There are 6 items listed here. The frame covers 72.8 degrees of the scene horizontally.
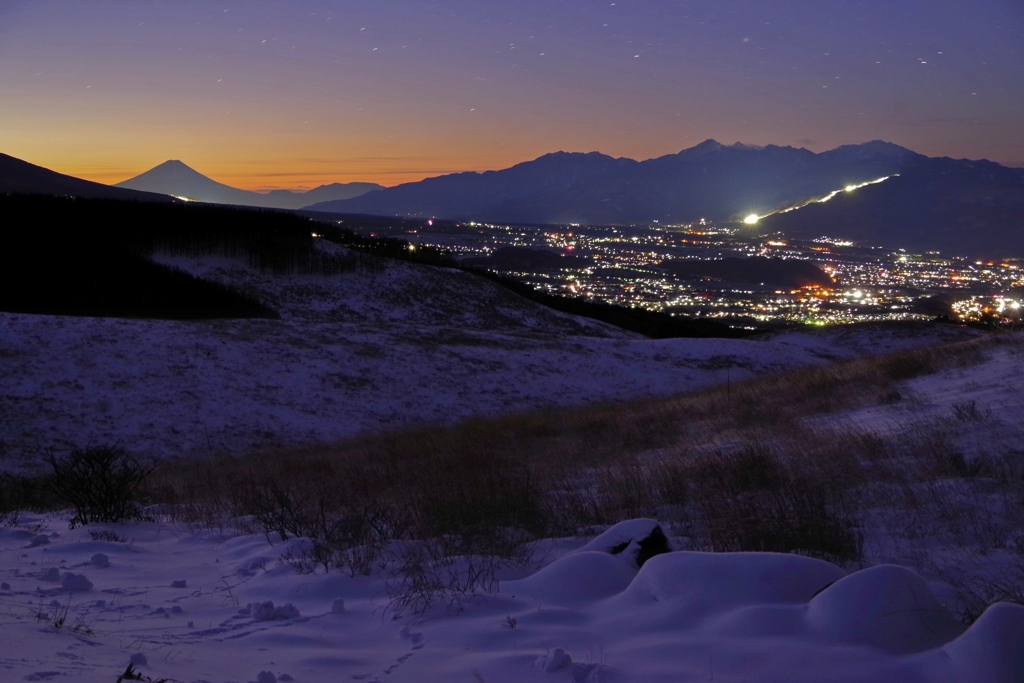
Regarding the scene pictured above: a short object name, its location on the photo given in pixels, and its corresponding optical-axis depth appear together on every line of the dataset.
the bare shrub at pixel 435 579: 4.73
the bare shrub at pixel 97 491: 8.25
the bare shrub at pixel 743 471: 7.27
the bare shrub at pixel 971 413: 8.91
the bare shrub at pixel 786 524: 5.38
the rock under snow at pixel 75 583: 5.21
